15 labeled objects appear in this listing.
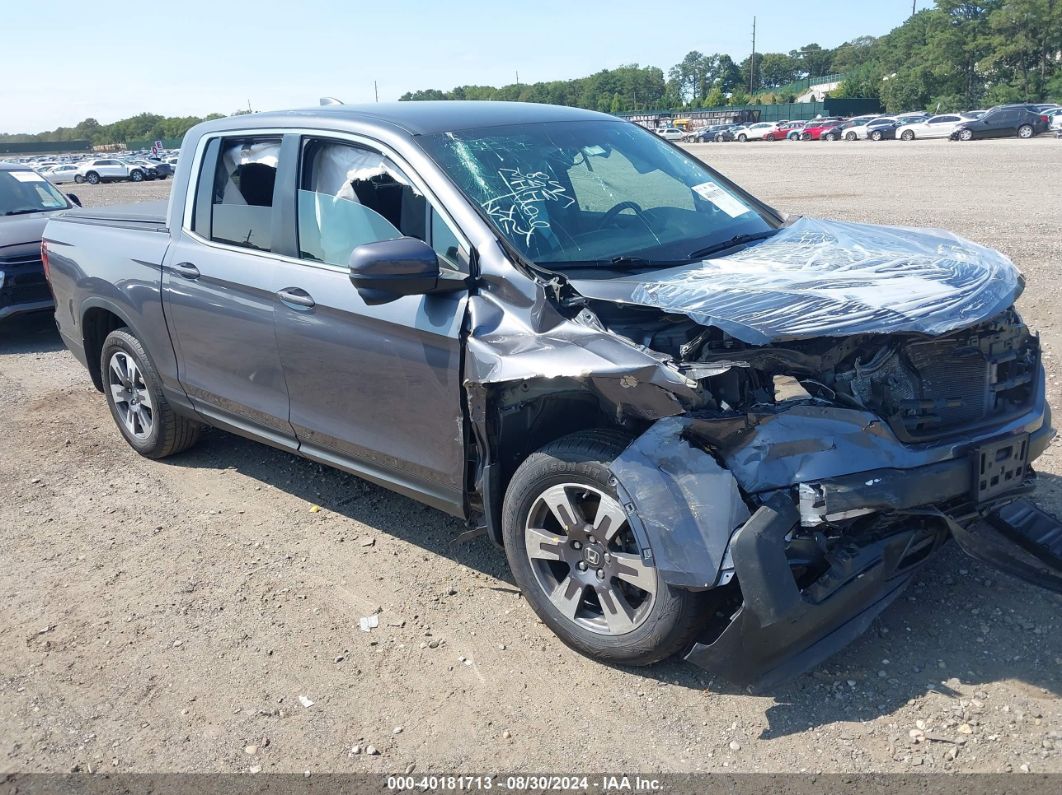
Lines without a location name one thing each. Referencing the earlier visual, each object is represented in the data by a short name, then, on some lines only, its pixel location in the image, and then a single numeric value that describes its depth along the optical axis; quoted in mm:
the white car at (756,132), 59781
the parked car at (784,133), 58188
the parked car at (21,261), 8805
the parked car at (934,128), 43503
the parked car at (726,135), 62281
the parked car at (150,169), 52344
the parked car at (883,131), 47875
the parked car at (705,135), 64812
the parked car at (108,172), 52156
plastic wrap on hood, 2973
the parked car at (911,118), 47147
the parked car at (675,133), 61500
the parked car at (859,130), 48969
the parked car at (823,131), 53156
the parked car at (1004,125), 40219
